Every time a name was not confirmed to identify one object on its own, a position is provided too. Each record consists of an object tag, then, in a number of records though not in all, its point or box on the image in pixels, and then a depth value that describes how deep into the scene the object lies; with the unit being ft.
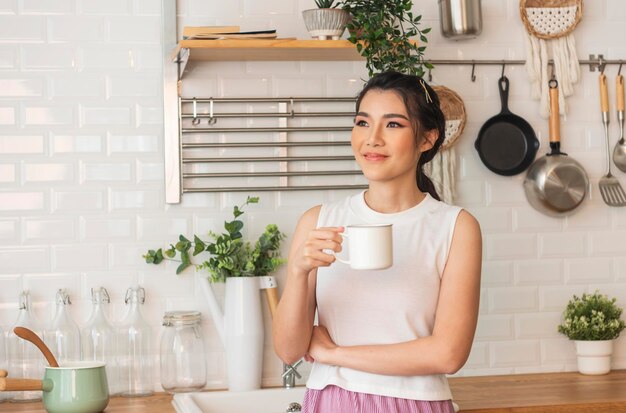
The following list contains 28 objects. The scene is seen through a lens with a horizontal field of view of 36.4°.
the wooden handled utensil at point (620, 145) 10.50
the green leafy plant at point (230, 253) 9.46
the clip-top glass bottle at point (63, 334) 9.28
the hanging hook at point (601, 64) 10.52
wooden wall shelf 8.85
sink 9.09
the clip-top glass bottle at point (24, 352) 9.24
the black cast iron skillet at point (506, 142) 10.22
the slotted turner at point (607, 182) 10.45
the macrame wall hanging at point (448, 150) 10.04
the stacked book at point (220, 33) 8.86
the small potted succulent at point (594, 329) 10.02
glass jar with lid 9.37
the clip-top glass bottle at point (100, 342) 9.36
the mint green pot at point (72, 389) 8.11
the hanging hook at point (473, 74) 10.24
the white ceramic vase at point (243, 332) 9.35
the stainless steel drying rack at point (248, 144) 9.74
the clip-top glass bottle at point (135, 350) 9.43
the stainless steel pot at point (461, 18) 9.90
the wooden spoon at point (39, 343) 8.16
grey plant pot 9.10
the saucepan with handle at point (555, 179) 10.26
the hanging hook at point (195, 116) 9.72
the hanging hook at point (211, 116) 9.75
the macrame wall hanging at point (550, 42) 10.34
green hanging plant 8.96
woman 6.31
